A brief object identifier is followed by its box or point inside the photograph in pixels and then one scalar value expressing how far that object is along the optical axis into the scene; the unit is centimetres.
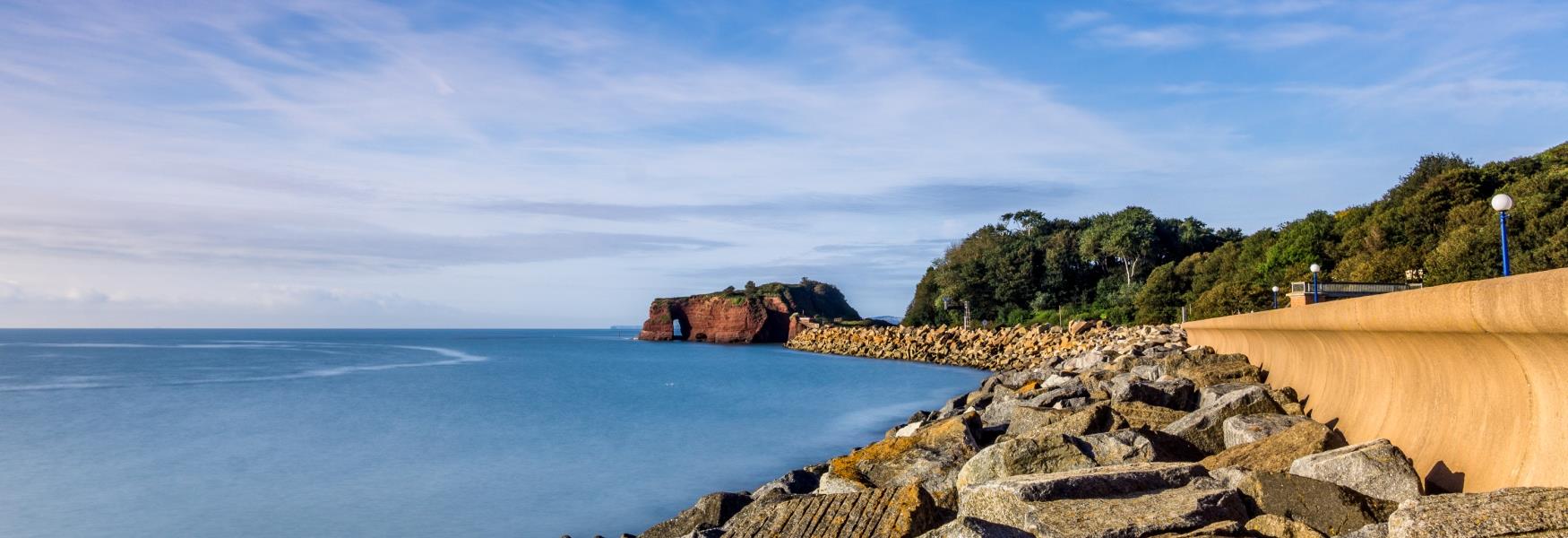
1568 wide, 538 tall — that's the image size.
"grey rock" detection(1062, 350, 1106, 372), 2370
